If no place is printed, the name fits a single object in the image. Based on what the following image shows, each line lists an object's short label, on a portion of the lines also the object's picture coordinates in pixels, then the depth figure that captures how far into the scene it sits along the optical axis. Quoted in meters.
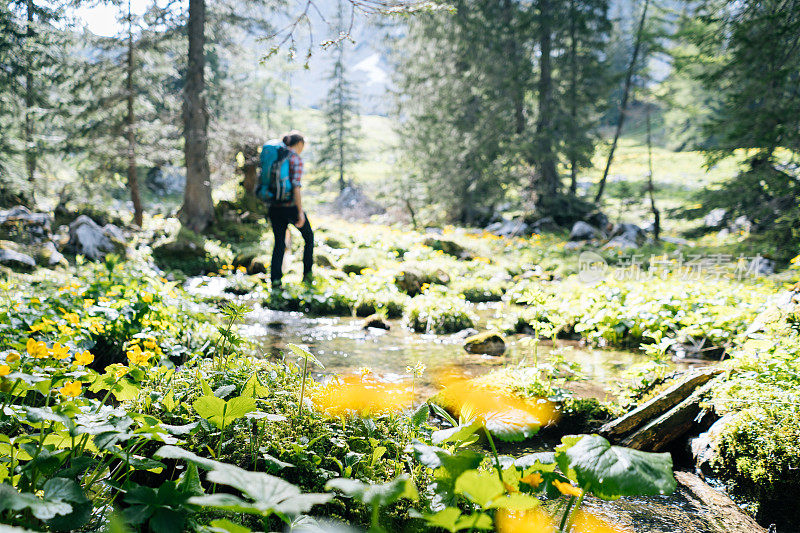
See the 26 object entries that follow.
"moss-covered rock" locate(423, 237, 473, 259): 11.89
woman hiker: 7.09
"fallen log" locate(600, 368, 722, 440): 3.05
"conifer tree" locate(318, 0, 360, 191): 35.50
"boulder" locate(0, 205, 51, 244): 9.50
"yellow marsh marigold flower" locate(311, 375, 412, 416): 2.71
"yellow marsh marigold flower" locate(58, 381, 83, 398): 1.85
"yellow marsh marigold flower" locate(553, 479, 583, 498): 1.63
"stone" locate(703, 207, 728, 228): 15.92
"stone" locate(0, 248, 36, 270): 7.90
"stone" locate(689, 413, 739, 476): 2.76
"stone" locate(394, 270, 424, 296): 8.39
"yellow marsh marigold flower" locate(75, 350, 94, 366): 2.14
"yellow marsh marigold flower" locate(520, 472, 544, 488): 1.75
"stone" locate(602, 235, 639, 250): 12.11
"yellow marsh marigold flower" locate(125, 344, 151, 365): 2.32
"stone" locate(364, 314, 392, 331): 6.36
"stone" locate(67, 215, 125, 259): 9.84
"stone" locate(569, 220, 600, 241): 14.16
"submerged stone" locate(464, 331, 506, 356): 5.20
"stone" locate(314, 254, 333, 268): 10.30
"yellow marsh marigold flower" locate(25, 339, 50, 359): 1.88
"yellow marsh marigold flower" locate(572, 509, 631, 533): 2.19
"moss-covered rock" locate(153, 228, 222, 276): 10.38
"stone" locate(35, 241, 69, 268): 8.58
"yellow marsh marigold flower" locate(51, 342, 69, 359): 2.03
